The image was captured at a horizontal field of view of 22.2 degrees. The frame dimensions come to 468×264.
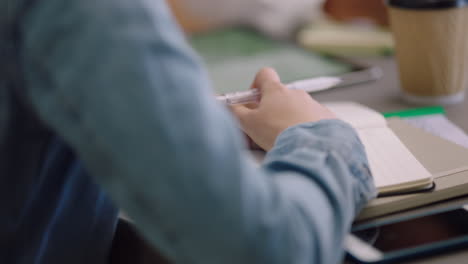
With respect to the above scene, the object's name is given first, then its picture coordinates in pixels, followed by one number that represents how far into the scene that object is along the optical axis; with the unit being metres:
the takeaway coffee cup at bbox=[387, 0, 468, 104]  1.25
